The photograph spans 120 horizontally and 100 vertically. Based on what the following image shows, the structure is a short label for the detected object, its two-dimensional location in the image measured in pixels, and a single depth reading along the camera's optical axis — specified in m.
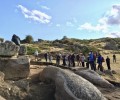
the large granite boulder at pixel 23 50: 6.99
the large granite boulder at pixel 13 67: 6.32
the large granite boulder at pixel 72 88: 5.60
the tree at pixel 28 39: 28.19
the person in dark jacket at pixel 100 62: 9.37
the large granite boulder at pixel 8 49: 6.43
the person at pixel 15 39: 7.01
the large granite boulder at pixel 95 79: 7.14
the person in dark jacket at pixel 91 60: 9.11
